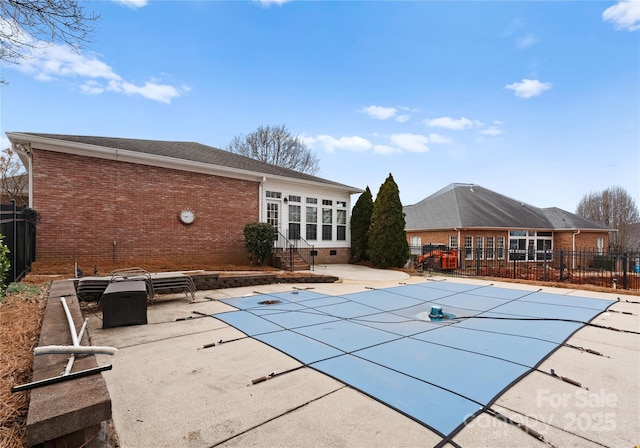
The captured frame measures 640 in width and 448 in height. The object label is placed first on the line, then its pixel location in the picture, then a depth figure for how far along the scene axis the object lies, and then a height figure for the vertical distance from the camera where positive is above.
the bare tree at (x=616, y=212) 34.38 +2.21
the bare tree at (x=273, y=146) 29.83 +7.94
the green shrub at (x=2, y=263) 4.38 -0.51
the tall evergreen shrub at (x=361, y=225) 16.34 +0.22
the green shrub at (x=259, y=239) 11.90 -0.39
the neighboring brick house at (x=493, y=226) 21.77 +0.31
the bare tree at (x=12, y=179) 20.59 +3.36
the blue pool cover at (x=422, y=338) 2.93 -1.57
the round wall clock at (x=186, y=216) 11.45 +0.45
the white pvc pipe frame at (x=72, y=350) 2.39 -0.96
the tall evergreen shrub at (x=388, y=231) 14.66 -0.08
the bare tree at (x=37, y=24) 3.93 +2.66
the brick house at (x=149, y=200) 9.30 +1.01
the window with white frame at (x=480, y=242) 21.68 -0.84
